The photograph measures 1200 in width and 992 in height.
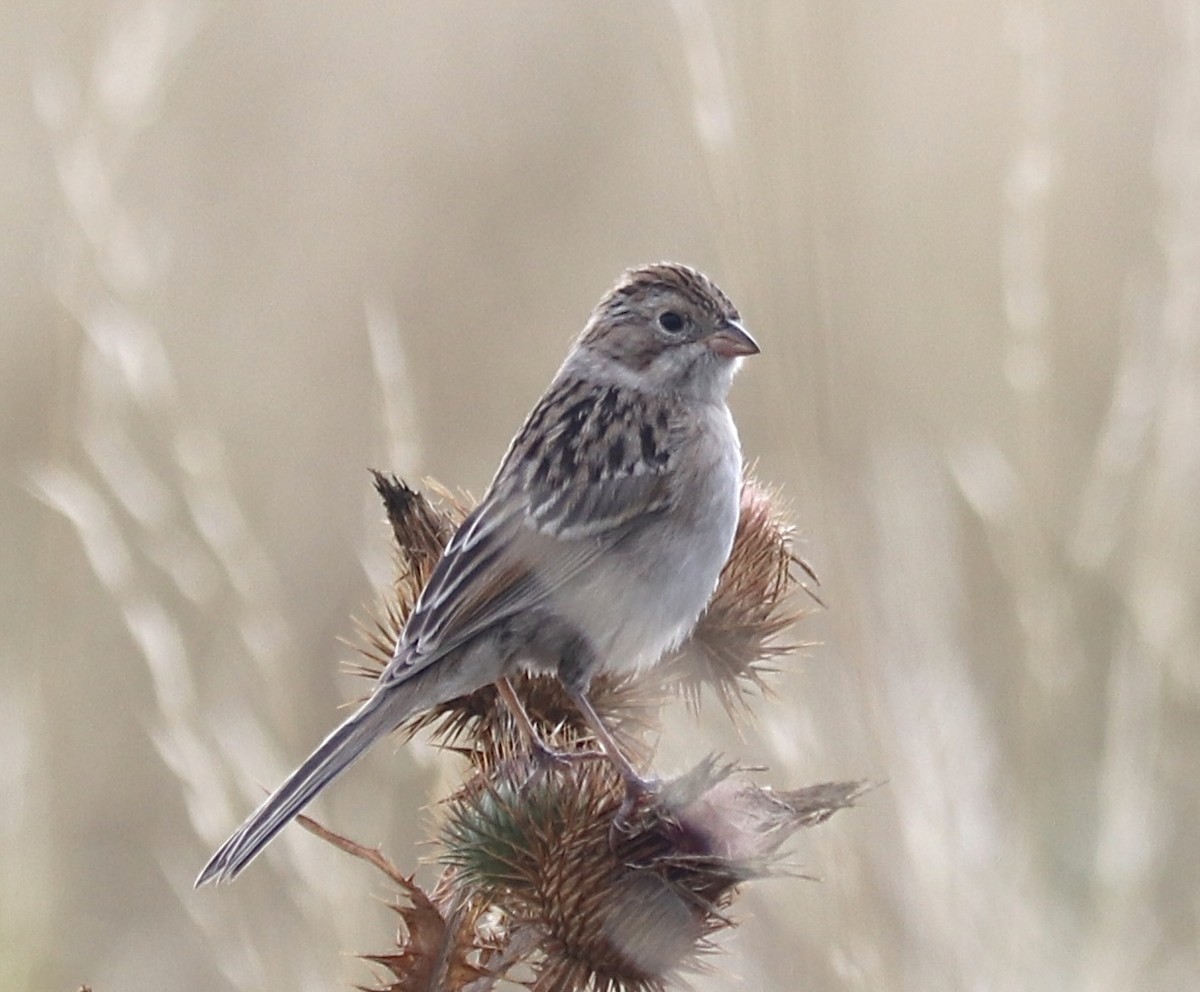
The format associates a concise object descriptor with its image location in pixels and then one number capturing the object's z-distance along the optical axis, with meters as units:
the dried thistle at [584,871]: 6.41
